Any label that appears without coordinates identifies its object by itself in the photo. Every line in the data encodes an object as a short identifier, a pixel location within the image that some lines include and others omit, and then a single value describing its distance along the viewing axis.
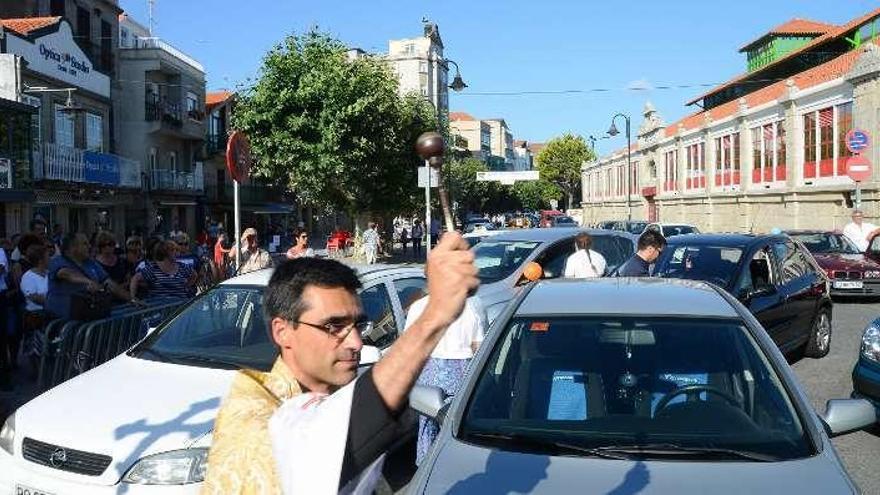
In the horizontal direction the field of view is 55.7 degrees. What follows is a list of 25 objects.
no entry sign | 21.09
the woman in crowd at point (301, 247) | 12.41
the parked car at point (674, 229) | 26.72
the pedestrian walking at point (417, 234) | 36.50
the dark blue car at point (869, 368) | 6.35
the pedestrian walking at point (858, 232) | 18.05
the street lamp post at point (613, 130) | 46.25
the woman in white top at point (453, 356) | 5.54
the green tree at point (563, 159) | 96.69
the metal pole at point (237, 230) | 8.21
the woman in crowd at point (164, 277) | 9.42
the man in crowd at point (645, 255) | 8.34
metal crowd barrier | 7.48
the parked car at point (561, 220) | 43.07
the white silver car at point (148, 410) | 4.26
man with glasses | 1.60
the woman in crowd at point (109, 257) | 10.29
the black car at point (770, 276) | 8.96
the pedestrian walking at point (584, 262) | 9.41
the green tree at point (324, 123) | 27.38
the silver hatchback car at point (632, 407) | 2.98
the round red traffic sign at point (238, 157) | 8.27
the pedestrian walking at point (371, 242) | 27.30
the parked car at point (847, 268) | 16.17
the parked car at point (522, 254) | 10.30
